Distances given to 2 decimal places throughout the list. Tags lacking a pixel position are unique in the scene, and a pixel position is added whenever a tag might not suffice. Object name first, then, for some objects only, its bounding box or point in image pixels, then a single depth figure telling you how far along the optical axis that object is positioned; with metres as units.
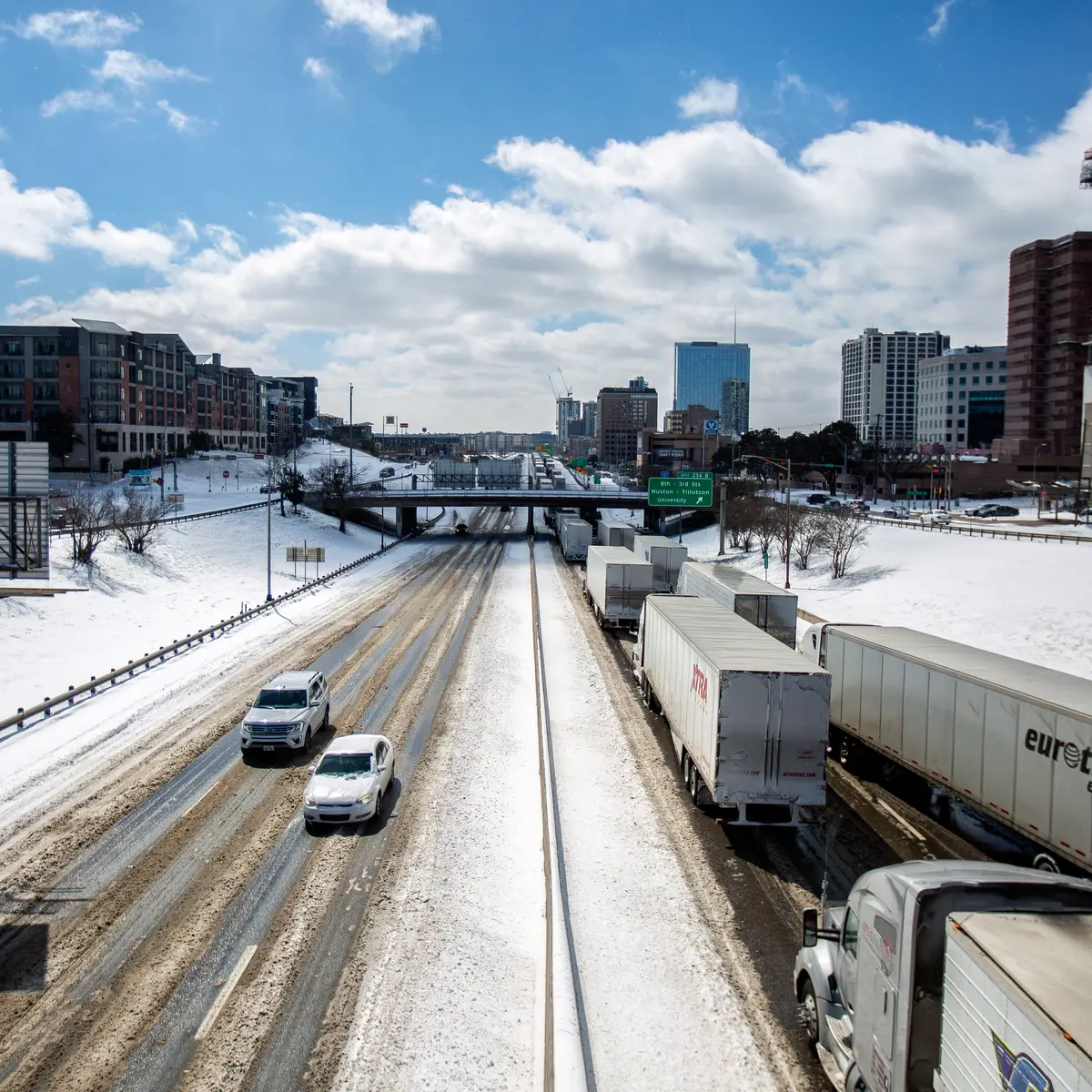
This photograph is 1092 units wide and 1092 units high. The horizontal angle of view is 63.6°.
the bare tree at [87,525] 53.03
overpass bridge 94.61
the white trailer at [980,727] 14.15
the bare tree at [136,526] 59.62
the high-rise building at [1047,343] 136.75
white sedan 18.36
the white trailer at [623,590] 41.59
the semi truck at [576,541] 74.81
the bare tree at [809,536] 61.63
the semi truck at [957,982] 6.54
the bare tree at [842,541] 59.28
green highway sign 63.78
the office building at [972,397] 192.38
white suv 22.98
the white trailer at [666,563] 45.31
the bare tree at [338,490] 91.38
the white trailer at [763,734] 17.00
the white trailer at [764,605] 31.39
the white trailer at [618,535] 65.31
